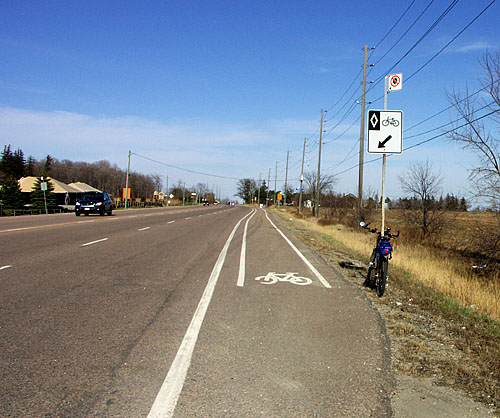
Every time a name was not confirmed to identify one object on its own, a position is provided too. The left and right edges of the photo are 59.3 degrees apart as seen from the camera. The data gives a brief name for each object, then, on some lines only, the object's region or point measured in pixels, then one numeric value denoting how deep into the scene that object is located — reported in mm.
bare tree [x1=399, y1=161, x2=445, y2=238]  24297
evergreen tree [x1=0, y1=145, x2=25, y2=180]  102575
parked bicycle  8281
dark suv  35469
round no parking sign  10306
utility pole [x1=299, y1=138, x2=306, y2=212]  57944
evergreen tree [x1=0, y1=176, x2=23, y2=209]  61781
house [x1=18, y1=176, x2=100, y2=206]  77250
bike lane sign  9875
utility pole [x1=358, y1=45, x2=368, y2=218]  26484
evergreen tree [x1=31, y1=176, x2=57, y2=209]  62494
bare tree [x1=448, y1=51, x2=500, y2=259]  13789
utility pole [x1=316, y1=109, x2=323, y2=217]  46400
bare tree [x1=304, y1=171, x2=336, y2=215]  71375
